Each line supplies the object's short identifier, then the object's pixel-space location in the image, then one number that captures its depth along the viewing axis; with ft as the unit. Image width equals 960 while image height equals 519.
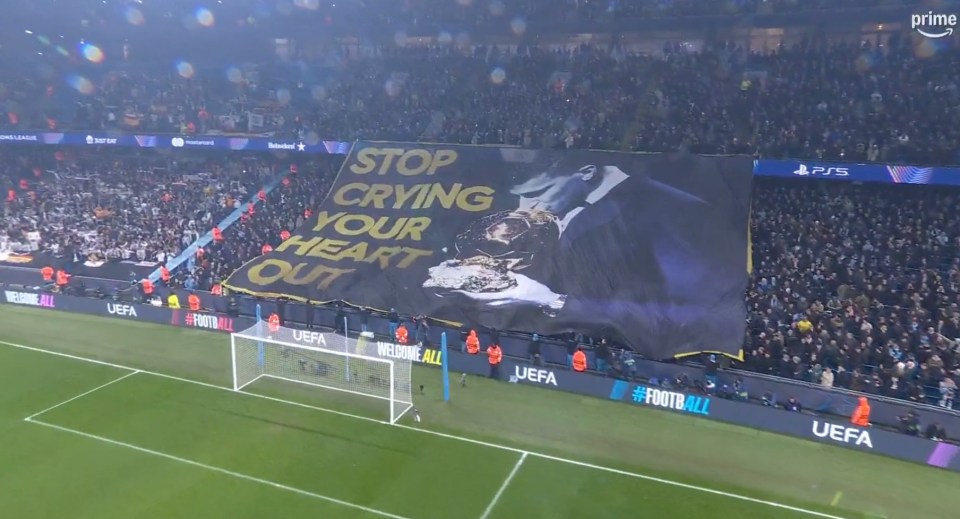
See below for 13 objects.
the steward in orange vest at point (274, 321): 70.74
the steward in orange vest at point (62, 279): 90.22
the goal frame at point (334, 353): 54.95
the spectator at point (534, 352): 63.67
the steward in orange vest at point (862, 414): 51.78
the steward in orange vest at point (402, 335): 68.74
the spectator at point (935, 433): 49.24
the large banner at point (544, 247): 70.38
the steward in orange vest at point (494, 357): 63.82
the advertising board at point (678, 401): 49.34
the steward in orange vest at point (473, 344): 66.23
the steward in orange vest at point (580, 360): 62.13
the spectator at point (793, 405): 54.13
